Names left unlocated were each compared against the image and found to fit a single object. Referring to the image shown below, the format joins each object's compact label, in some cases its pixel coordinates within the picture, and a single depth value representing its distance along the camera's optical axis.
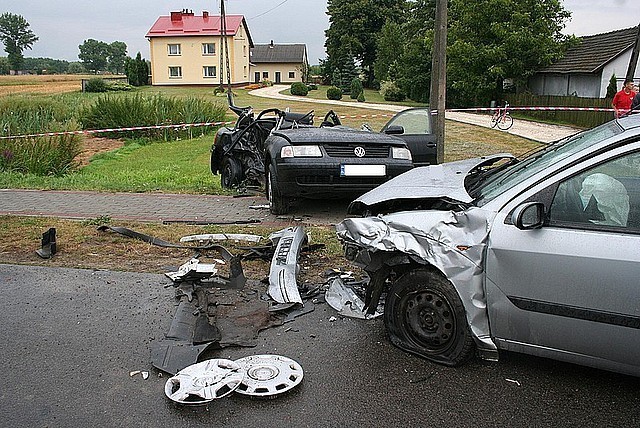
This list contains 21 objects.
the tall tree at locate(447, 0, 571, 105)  36.50
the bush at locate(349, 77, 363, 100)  50.41
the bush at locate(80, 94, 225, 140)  20.56
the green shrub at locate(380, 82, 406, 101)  48.28
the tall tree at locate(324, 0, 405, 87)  63.34
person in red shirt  16.03
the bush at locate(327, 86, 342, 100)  49.25
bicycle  25.28
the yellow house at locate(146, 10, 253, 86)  67.28
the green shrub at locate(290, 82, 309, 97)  53.84
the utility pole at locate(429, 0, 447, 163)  11.36
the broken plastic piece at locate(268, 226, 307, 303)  5.20
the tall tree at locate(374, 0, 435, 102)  44.88
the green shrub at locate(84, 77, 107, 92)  52.19
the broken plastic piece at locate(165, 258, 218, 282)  5.58
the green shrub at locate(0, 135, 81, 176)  12.93
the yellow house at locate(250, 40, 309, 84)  88.62
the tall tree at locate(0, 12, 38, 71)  113.50
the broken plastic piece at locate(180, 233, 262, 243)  7.03
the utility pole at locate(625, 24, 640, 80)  19.58
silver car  3.42
